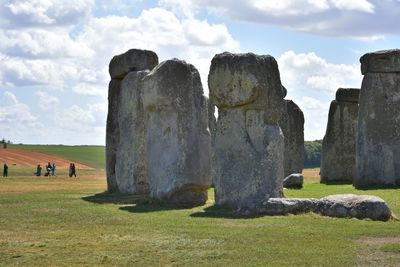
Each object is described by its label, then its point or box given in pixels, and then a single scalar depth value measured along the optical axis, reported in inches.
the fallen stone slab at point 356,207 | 677.9
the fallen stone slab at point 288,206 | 709.3
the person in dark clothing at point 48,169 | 2122.5
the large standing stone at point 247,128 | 767.7
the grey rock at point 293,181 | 1179.1
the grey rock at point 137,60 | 1154.7
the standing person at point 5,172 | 1981.9
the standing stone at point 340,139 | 1385.3
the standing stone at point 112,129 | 1227.2
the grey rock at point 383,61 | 1156.5
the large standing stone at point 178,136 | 884.0
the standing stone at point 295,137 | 1401.3
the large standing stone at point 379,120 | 1150.3
